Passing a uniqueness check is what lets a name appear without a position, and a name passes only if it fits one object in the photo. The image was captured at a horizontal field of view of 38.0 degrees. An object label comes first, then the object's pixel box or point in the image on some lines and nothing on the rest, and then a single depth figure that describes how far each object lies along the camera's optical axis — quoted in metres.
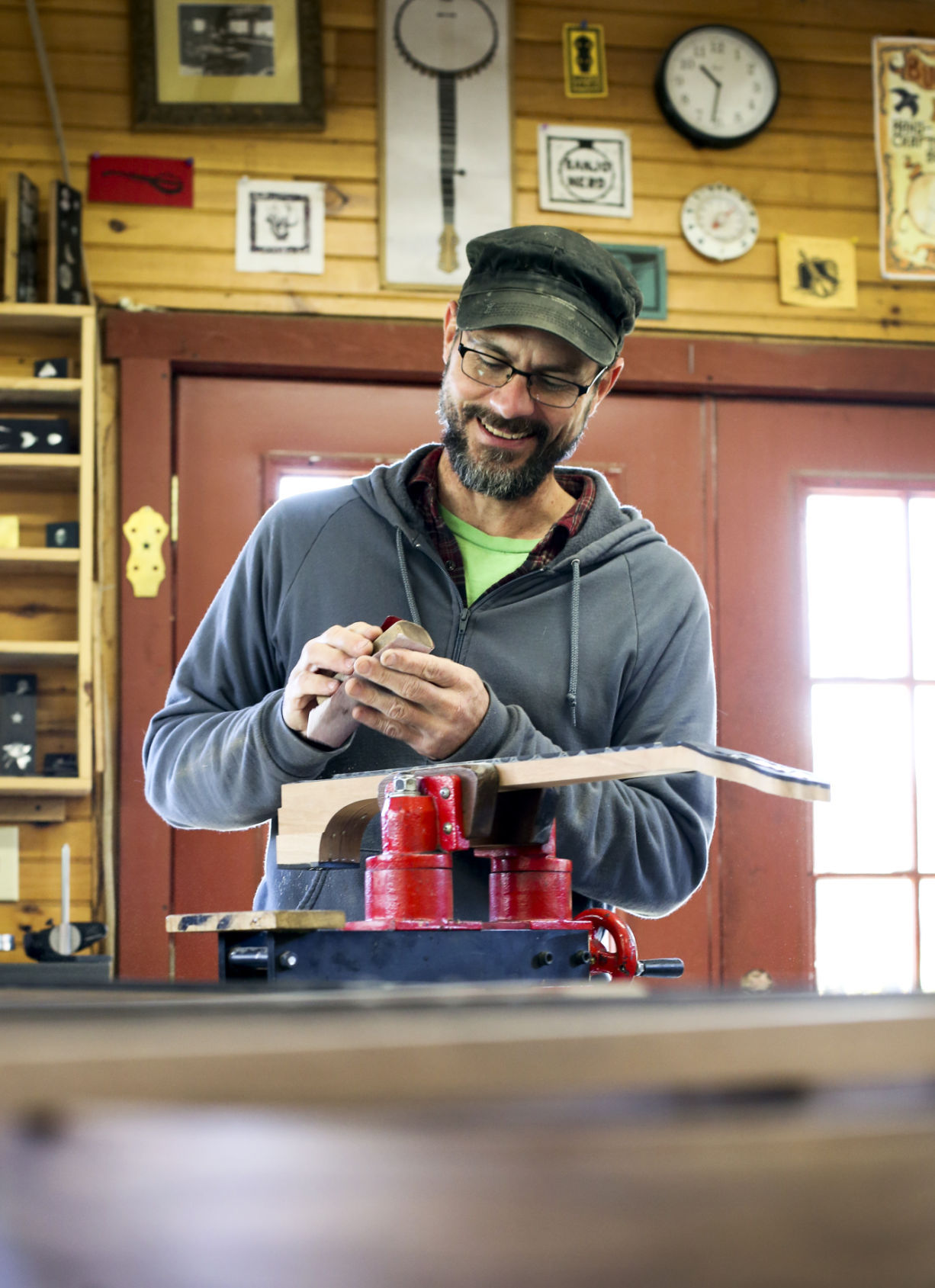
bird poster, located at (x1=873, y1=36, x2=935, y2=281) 3.53
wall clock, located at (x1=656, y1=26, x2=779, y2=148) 3.43
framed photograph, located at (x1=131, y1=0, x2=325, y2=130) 3.25
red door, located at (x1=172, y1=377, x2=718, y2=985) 3.09
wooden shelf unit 2.98
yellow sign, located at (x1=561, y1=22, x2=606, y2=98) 3.42
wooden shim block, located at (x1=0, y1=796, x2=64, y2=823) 3.03
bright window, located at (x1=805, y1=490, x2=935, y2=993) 3.35
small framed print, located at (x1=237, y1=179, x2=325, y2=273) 3.27
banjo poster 3.30
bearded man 1.47
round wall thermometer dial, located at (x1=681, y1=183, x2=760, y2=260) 3.43
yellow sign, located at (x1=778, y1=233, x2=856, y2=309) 3.48
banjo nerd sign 3.39
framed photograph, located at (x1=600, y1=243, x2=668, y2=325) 3.38
